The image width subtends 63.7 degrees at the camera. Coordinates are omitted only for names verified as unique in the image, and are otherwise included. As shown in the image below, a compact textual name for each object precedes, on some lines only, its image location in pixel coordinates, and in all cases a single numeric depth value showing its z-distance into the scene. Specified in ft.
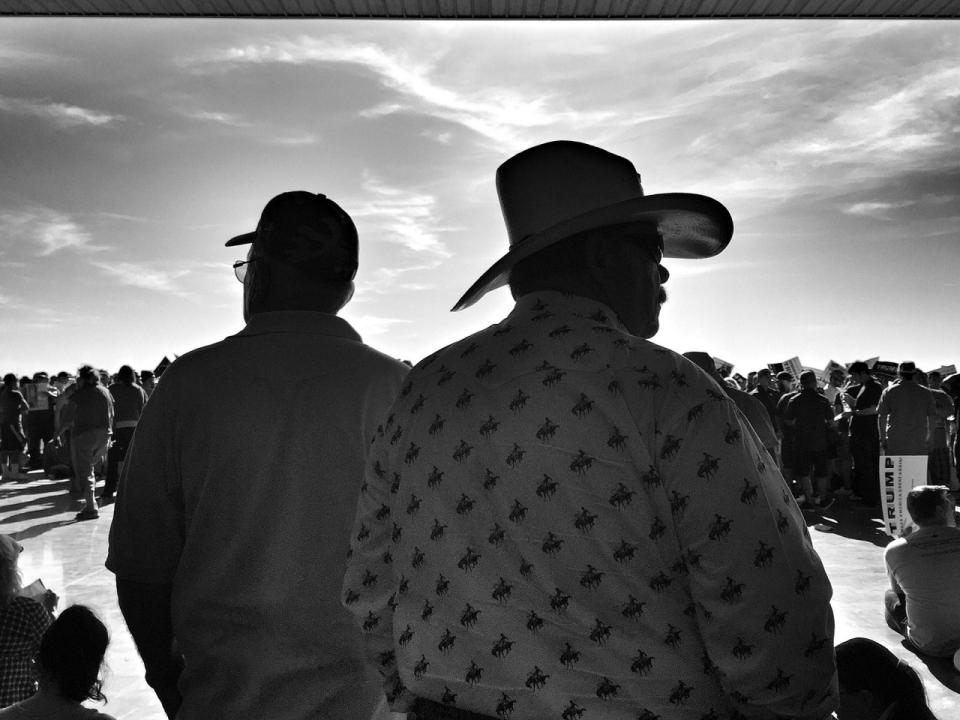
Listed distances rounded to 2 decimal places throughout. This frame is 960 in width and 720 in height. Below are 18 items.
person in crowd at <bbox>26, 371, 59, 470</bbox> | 51.55
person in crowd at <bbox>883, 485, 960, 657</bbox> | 15.49
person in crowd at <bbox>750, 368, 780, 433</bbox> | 37.19
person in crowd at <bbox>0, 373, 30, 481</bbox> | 41.47
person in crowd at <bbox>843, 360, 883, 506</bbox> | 34.71
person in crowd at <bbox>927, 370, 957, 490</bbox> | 32.71
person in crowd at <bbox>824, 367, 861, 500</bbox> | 37.96
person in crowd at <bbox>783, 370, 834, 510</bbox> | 34.01
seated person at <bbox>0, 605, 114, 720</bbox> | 8.46
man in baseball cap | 5.51
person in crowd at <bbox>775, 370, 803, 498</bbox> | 35.57
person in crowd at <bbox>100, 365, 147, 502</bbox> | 36.14
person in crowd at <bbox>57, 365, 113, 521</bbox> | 31.65
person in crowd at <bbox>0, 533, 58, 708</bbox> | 10.58
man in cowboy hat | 3.46
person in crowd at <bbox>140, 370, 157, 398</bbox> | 47.12
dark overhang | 17.74
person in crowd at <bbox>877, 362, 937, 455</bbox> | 28.27
